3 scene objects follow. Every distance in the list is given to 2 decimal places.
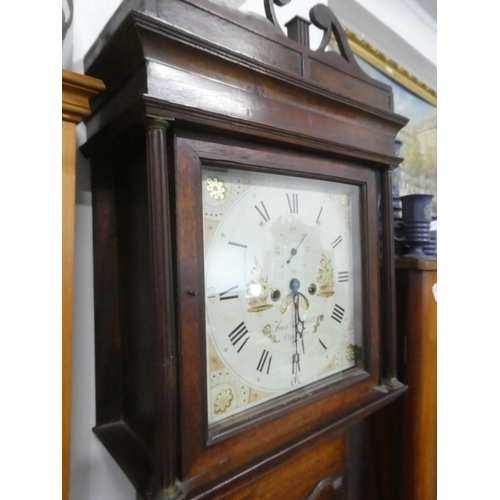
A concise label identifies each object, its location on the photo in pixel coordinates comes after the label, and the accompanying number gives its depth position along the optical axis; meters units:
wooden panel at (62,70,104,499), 0.45
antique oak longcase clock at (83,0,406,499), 0.43
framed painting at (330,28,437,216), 1.21
